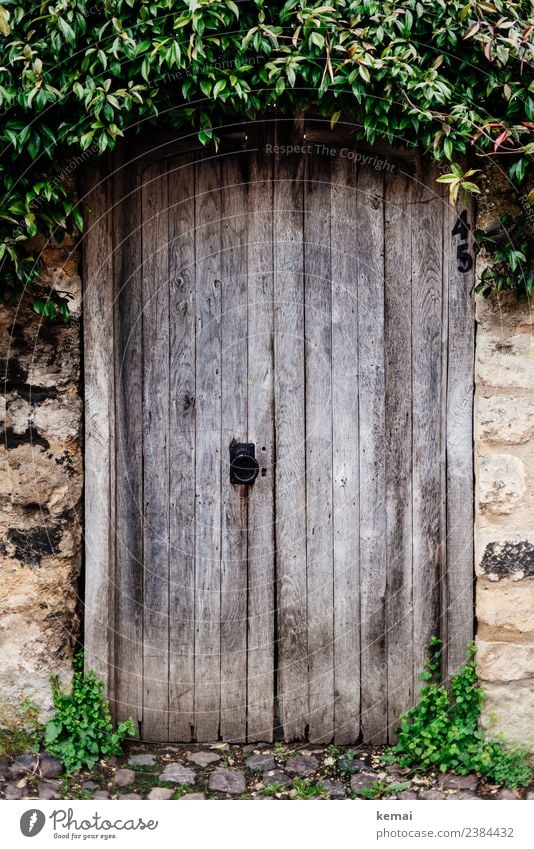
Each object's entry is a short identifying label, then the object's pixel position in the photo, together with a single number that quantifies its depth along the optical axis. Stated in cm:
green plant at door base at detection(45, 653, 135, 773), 286
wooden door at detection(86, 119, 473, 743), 297
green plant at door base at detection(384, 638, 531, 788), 279
